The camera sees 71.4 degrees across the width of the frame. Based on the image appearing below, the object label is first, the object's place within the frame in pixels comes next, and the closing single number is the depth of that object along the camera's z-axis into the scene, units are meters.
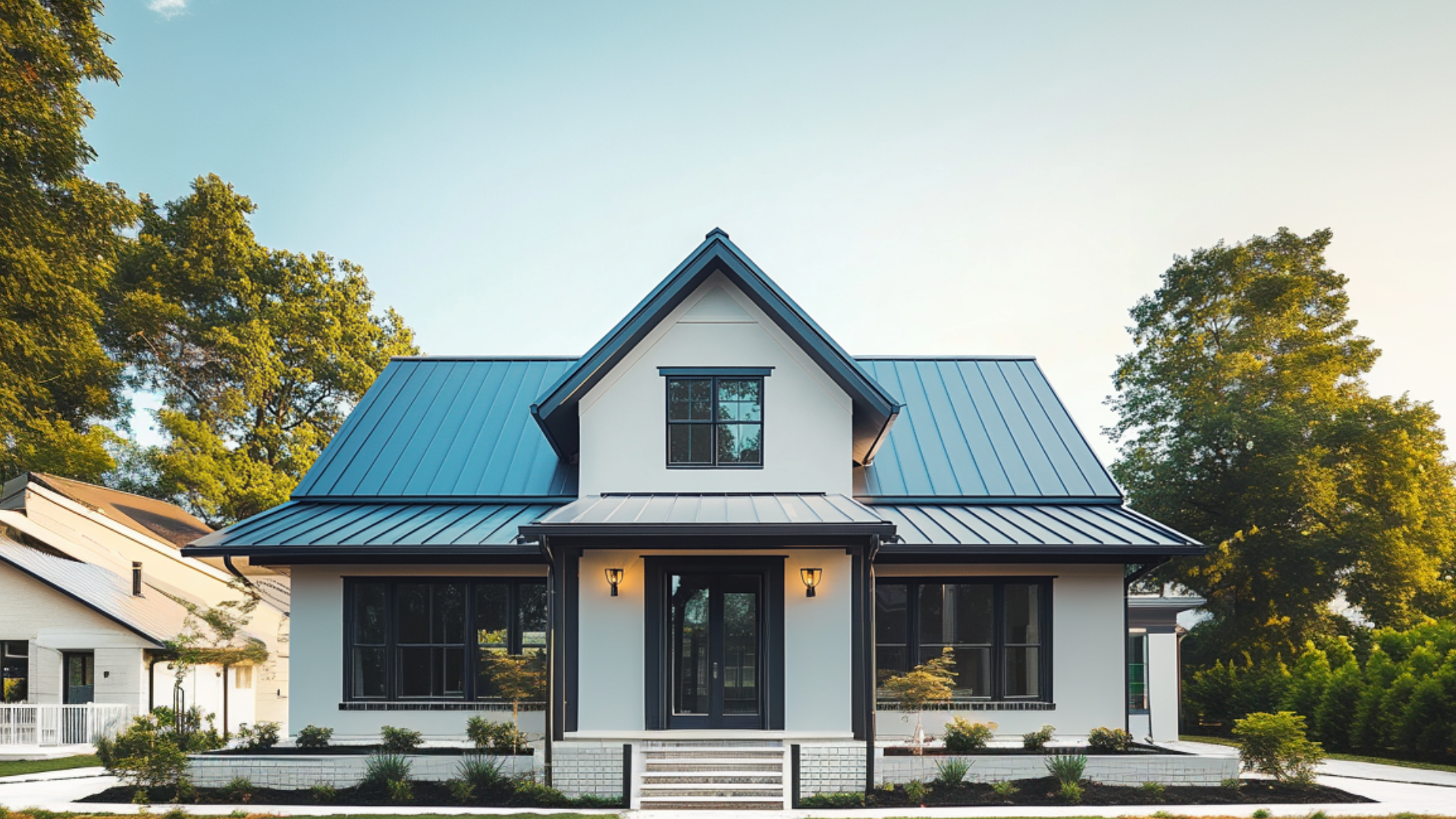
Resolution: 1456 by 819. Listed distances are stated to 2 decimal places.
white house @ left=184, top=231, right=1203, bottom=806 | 14.90
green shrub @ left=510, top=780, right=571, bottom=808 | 13.59
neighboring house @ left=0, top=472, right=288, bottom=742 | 24.59
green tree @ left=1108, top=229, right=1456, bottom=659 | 27.88
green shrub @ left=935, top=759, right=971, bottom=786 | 14.13
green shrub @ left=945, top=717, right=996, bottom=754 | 14.79
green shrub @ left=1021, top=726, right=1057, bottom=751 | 15.17
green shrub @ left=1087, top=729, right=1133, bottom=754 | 15.06
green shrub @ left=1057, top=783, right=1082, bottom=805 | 13.50
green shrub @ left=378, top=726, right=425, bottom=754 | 15.07
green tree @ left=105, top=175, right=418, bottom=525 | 38.91
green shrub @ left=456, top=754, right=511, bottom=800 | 13.96
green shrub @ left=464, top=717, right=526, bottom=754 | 14.77
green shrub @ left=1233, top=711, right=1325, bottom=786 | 14.43
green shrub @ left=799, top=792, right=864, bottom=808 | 13.49
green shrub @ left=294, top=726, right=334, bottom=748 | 15.64
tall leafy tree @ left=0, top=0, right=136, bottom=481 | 17.59
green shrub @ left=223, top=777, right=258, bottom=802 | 13.99
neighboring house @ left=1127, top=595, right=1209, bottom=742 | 20.56
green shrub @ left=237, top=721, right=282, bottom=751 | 15.70
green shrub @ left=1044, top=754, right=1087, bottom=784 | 14.04
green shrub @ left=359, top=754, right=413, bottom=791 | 14.17
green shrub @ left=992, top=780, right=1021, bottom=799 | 13.69
